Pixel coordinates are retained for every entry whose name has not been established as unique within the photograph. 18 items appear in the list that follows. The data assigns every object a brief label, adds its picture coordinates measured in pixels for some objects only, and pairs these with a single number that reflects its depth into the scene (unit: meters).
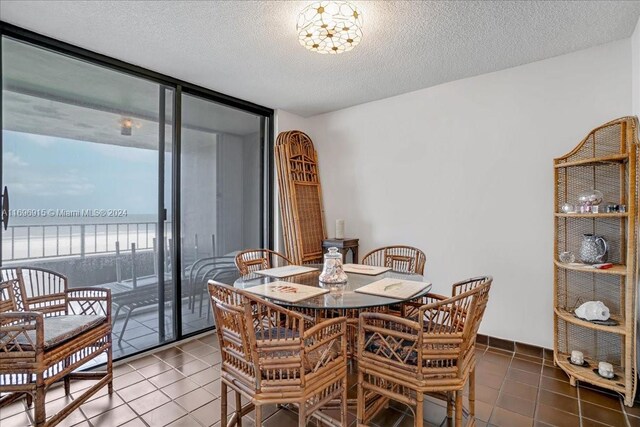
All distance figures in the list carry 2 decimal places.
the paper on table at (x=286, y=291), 1.90
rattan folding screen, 3.92
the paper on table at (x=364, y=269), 2.56
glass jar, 2.27
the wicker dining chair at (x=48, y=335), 1.77
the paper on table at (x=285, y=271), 2.53
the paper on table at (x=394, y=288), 1.93
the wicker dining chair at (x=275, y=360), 1.47
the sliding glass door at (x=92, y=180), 2.37
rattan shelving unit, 2.13
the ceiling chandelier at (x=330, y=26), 1.95
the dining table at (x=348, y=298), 1.79
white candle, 3.95
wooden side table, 3.79
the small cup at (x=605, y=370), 2.24
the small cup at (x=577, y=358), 2.44
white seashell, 2.30
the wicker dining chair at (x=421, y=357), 1.55
